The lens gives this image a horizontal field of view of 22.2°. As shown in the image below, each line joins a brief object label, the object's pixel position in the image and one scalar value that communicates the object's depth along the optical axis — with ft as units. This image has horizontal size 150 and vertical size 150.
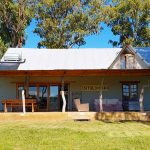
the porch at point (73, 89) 76.59
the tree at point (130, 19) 125.29
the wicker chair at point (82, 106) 66.59
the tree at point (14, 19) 120.26
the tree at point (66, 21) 122.31
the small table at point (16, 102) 64.21
